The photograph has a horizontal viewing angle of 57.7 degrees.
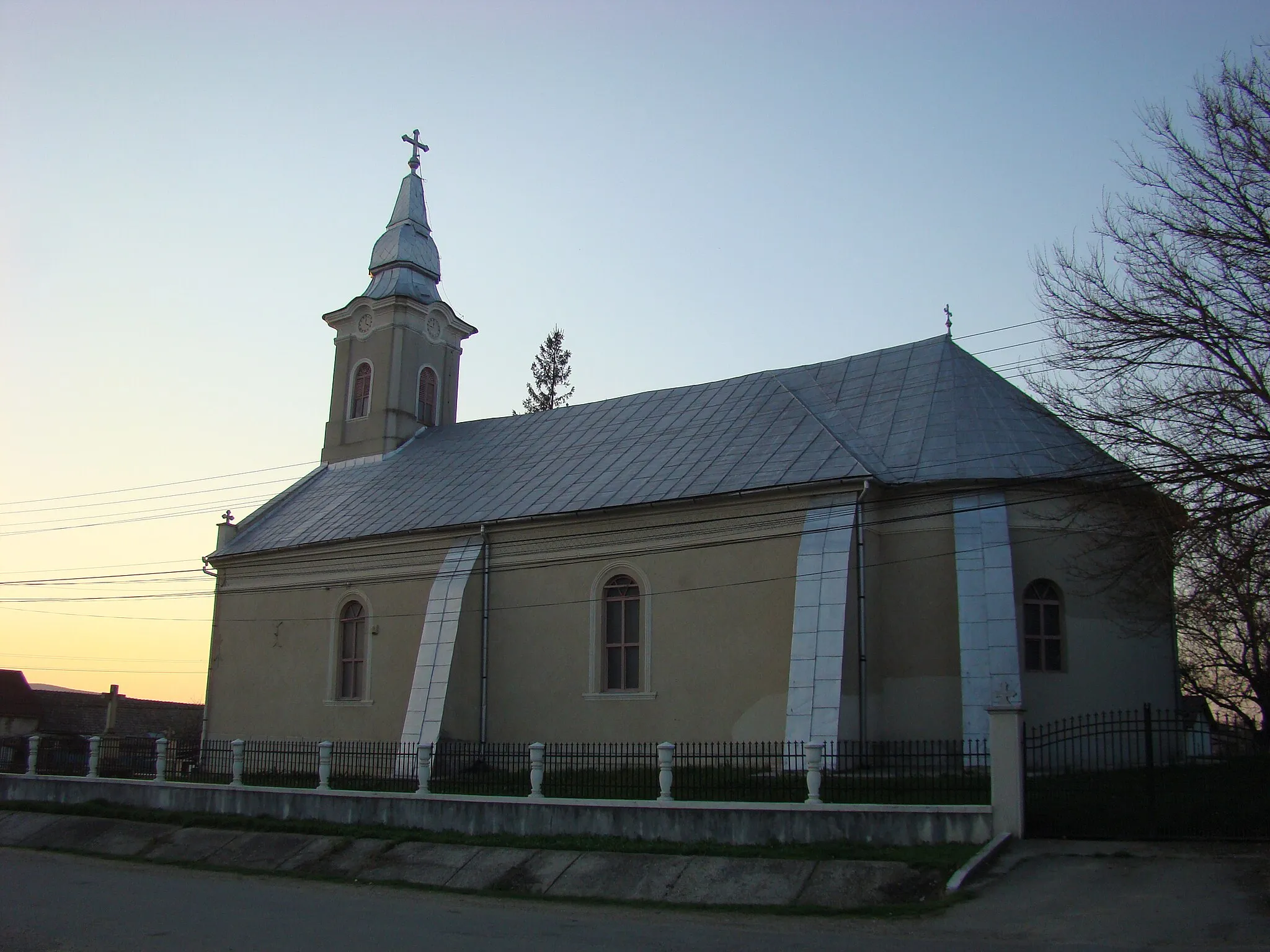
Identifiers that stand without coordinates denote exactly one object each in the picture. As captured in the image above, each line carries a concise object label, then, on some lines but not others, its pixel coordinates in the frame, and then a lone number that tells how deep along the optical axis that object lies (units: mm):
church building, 19297
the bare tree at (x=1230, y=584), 14297
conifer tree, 53156
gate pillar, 13508
